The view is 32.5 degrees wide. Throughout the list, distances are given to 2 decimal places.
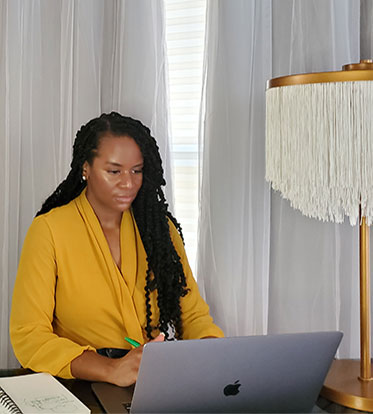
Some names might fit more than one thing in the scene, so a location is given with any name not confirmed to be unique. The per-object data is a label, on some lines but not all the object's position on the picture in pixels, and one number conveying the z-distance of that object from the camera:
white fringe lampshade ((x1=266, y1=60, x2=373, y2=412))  1.07
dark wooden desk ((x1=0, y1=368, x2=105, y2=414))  1.06
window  1.61
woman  1.29
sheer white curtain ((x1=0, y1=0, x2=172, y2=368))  1.66
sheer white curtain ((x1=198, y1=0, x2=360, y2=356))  1.47
